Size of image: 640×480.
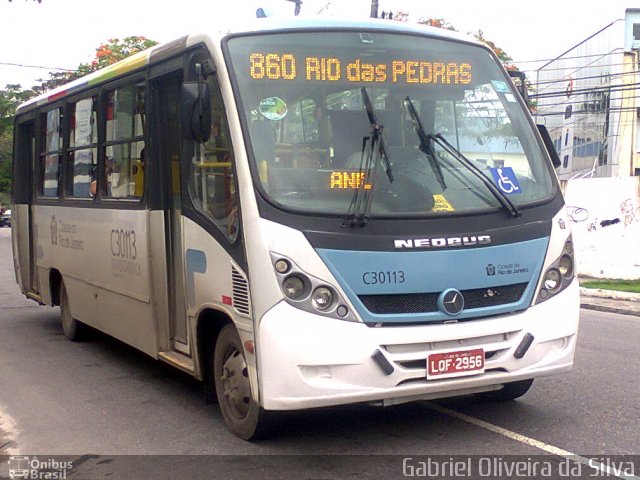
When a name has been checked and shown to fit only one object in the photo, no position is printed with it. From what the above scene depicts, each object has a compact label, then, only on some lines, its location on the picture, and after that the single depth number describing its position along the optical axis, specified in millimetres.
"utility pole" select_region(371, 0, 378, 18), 18562
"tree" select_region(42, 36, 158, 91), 29344
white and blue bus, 5113
